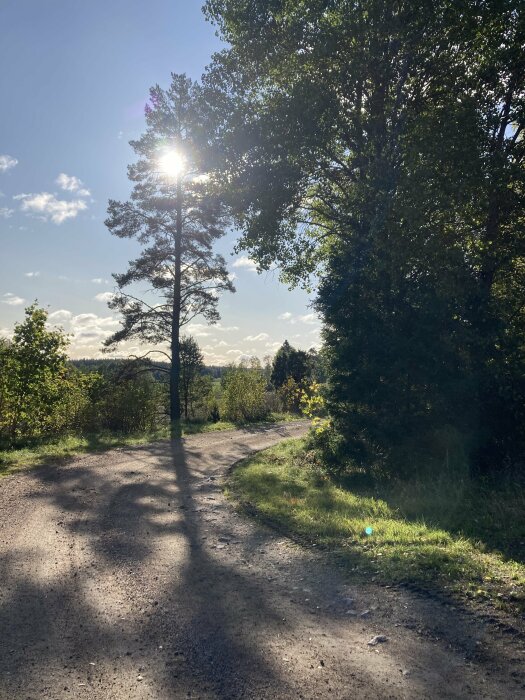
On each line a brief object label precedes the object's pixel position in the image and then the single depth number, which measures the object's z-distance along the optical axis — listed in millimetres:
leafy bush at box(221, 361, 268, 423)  27797
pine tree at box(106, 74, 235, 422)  23297
